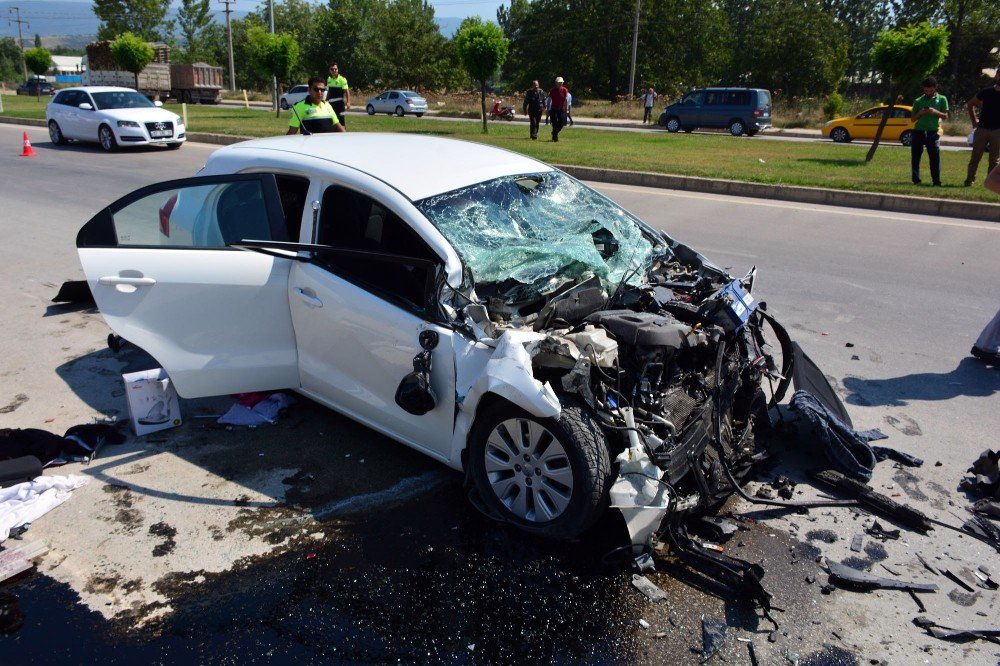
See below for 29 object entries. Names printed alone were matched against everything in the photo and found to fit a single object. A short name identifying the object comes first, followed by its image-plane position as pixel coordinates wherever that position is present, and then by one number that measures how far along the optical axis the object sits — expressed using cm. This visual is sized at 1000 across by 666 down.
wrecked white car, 343
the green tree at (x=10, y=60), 9900
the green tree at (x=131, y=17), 8138
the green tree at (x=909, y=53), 1608
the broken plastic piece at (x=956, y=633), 303
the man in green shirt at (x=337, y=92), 1430
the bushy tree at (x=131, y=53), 3938
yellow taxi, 2703
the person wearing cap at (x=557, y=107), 2211
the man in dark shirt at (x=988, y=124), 1294
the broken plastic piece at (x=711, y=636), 295
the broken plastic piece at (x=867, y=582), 331
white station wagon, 1900
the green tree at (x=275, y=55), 2802
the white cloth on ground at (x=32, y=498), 371
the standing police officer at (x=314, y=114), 992
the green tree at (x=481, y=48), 2327
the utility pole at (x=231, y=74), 6199
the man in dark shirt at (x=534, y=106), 2252
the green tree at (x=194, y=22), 9431
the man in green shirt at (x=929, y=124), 1369
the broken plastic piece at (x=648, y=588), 324
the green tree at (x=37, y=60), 5931
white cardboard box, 454
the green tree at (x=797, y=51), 5975
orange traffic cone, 1825
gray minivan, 2953
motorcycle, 3772
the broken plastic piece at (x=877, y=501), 374
